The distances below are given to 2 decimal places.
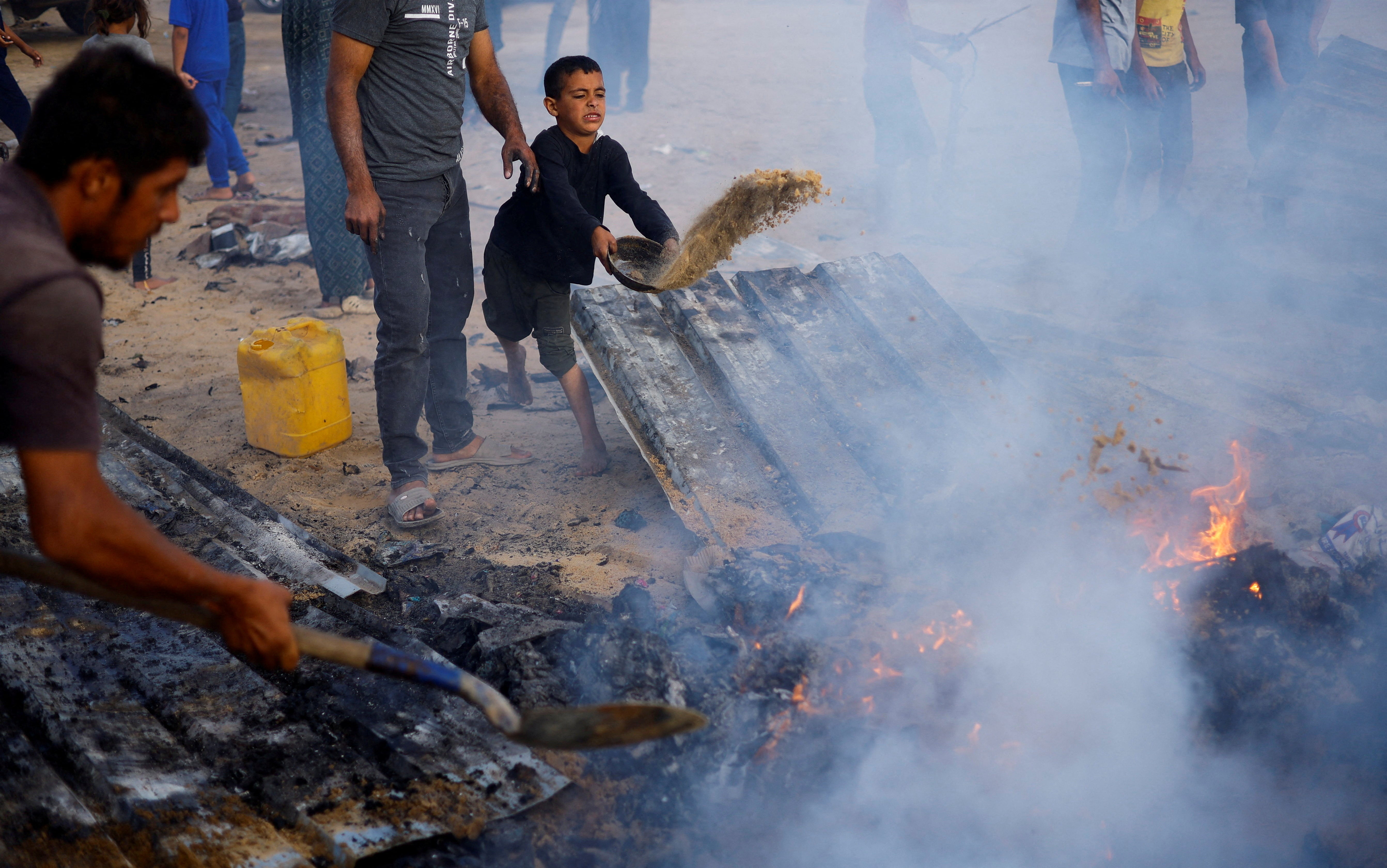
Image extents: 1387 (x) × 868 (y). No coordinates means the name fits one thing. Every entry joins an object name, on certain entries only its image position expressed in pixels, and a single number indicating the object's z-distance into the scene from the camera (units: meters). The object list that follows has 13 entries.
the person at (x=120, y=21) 5.64
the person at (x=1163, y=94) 5.88
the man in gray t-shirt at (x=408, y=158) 3.23
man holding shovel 1.35
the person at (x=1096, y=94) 5.72
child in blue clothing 6.94
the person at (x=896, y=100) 7.35
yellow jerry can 3.98
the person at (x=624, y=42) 10.24
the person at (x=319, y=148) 5.34
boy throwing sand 3.68
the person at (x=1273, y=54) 6.55
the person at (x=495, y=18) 10.95
